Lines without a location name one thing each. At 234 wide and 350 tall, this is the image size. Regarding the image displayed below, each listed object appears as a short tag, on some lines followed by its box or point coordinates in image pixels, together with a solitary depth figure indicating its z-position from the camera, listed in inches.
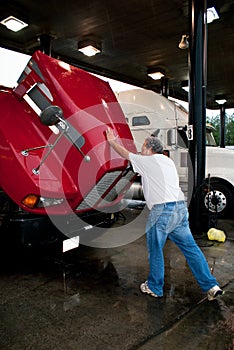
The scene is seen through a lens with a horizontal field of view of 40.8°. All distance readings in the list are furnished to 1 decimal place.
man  122.0
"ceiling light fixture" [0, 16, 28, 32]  265.6
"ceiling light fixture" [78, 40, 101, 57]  335.4
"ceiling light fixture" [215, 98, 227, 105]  619.5
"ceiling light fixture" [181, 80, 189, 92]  504.9
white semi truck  276.1
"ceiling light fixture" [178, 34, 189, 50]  259.5
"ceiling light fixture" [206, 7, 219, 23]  244.3
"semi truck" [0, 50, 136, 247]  124.9
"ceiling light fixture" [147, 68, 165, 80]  438.3
